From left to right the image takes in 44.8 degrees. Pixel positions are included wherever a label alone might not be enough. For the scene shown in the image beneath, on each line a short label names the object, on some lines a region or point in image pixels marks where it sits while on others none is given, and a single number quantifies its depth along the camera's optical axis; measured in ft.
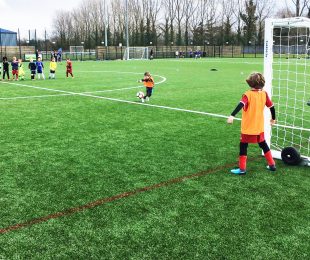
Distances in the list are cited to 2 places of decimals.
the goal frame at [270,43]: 21.70
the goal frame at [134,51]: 203.35
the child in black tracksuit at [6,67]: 85.71
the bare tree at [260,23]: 301.84
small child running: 47.57
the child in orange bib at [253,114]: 19.33
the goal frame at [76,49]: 239.09
